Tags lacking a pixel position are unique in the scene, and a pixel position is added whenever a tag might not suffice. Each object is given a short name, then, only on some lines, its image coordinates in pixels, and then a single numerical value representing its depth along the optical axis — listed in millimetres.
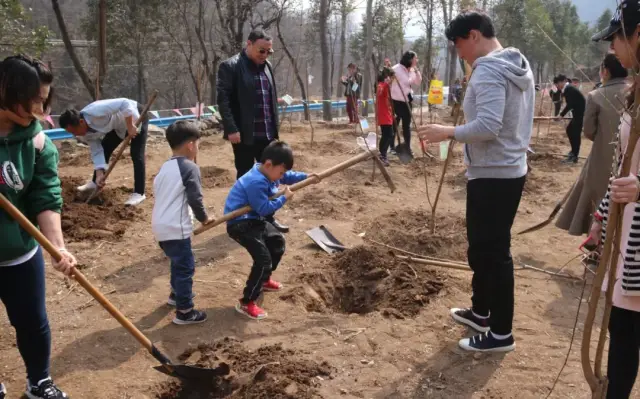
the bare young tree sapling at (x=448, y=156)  4234
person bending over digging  5480
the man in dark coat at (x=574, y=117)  9094
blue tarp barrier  11305
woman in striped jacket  1678
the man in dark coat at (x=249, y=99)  4570
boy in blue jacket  3330
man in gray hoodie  2500
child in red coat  8500
